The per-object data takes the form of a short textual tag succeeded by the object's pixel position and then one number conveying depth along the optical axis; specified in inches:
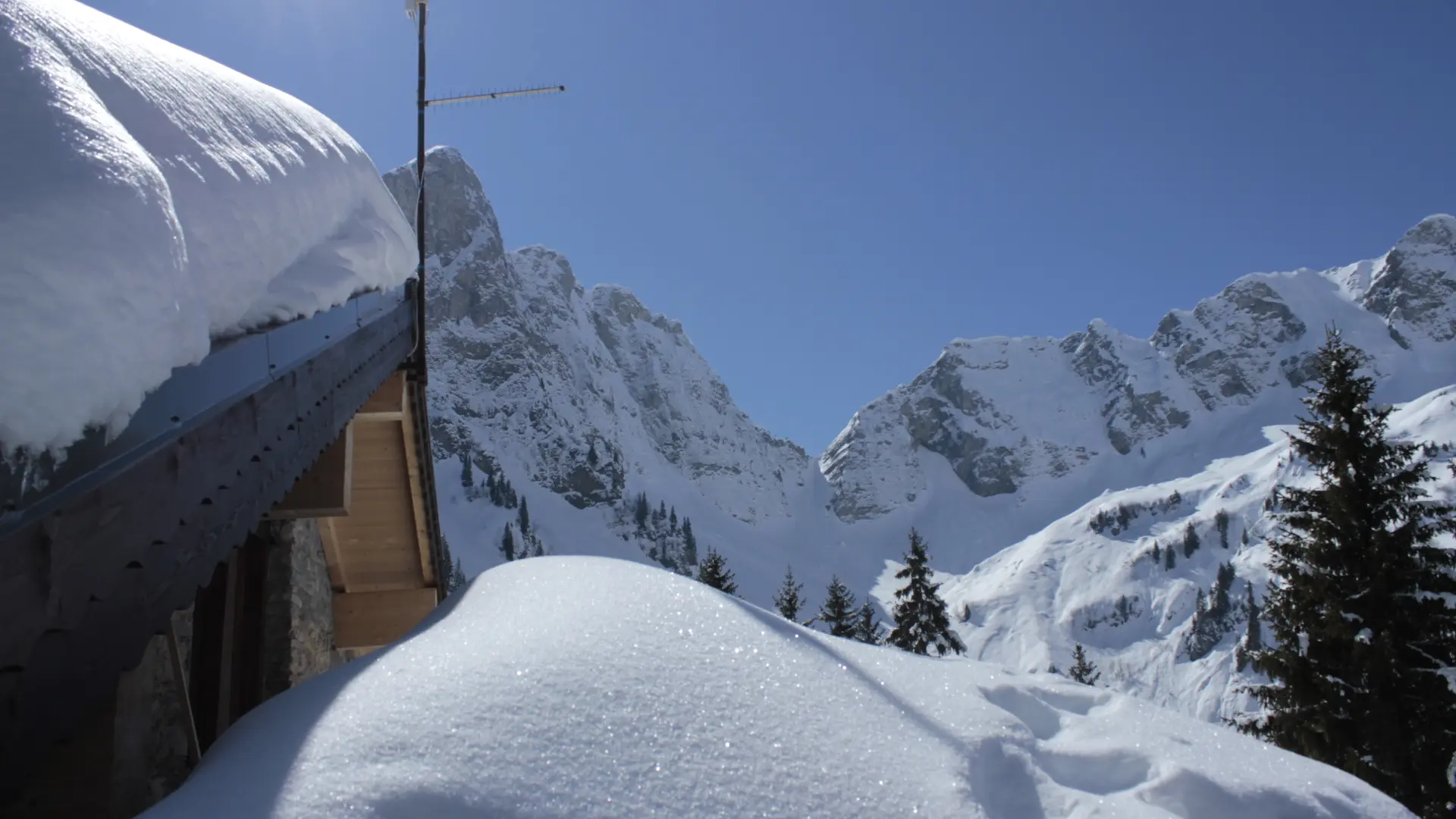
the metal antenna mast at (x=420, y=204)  307.9
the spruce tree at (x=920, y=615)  1171.9
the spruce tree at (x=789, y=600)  1363.2
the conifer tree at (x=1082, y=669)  1450.5
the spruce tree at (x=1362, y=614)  438.9
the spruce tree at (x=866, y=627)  1378.8
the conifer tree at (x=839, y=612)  1253.1
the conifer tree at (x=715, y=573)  1111.0
